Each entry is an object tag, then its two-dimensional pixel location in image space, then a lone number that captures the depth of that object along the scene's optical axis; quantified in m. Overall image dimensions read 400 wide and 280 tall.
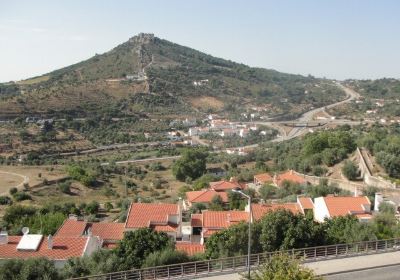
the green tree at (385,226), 22.95
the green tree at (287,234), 20.53
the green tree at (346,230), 21.38
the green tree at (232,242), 20.09
